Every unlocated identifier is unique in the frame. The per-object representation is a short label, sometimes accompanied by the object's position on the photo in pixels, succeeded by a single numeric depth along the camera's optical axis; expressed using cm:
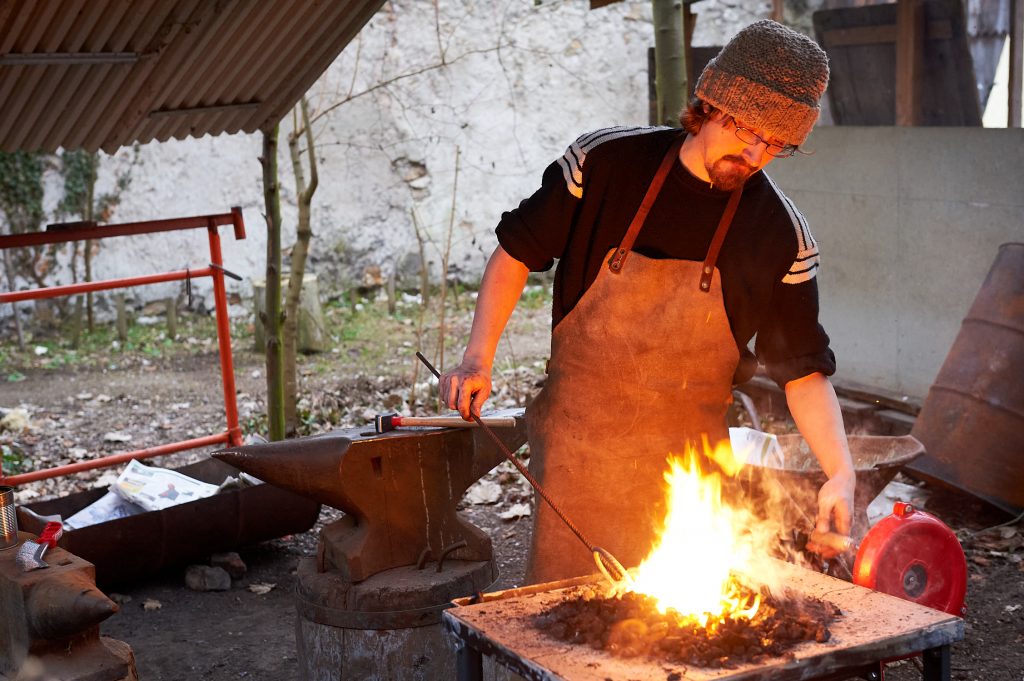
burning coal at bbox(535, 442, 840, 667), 225
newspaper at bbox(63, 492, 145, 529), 498
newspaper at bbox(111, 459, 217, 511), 511
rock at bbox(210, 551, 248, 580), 526
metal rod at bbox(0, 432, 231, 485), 509
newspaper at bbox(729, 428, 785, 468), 471
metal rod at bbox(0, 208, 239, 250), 484
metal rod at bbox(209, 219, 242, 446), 559
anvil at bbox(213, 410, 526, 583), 352
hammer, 339
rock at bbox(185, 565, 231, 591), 516
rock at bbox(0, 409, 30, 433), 740
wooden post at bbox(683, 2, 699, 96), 746
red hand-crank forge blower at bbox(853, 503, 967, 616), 354
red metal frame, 499
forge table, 215
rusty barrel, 544
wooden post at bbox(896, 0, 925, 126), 679
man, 282
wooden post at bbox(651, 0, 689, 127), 527
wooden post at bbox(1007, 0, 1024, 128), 619
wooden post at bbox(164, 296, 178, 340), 1016
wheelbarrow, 429
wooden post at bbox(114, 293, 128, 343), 1011
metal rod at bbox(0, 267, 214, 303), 516
